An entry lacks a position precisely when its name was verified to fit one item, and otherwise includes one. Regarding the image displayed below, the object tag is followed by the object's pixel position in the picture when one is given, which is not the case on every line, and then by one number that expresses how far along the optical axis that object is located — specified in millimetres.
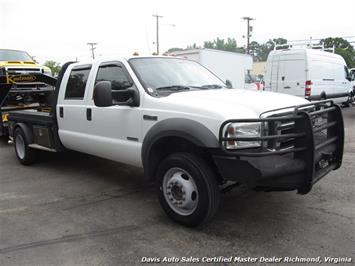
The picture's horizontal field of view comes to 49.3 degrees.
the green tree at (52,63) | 68731
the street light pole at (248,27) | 58044
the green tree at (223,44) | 113662
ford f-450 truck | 3676
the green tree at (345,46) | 52722
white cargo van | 15336
